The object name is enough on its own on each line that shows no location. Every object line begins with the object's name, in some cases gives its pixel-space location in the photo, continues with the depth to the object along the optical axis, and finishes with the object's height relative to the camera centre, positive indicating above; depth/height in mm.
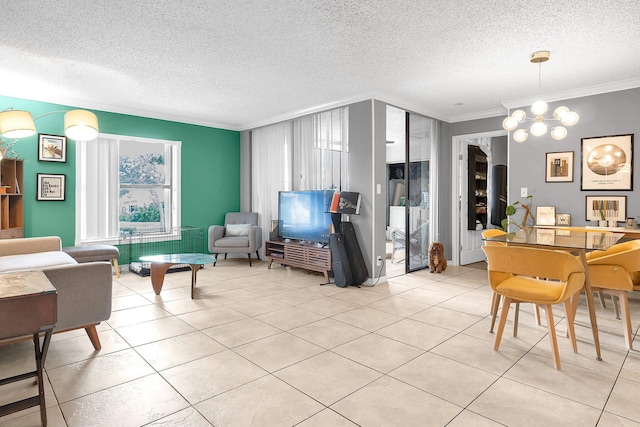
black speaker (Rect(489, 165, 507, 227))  6789 +179
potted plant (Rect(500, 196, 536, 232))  4969 -98
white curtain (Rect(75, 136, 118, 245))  5391 +265
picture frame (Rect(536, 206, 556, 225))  4781 -110
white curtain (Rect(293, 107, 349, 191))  5398 +870
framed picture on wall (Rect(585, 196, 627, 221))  4312 -8
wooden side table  1628 -465
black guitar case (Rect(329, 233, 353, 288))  4727 -701
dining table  2568 -263
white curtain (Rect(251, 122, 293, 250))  6336 +711
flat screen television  5305 -114
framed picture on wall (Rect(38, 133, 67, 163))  5016 +832
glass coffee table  4223 -662
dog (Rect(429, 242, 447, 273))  5700 -793
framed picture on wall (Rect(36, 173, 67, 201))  5016 +300
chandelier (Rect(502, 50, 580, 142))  3365 +827
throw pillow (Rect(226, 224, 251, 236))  6469 -386
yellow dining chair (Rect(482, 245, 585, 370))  2443 -504
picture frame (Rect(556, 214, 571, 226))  4673 -159
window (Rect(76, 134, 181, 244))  5477 +339
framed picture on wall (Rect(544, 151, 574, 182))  4691 +511
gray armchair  6211 -479
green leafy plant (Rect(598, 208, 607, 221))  4366 -113
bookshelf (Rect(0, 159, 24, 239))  4498 +124
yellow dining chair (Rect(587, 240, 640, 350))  2777 -516
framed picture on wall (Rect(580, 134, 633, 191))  4289 +518
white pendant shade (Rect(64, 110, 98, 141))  2850 +644
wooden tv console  5105 -704
